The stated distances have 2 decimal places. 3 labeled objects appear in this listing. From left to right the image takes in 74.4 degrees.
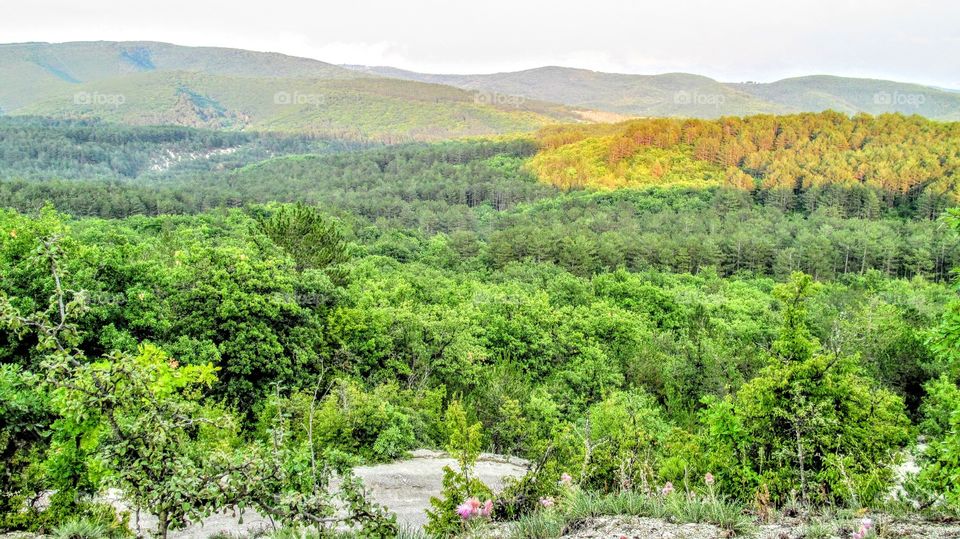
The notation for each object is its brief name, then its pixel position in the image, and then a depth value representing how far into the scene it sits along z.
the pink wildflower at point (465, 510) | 6.93
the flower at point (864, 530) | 6.67
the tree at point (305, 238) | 35.12
